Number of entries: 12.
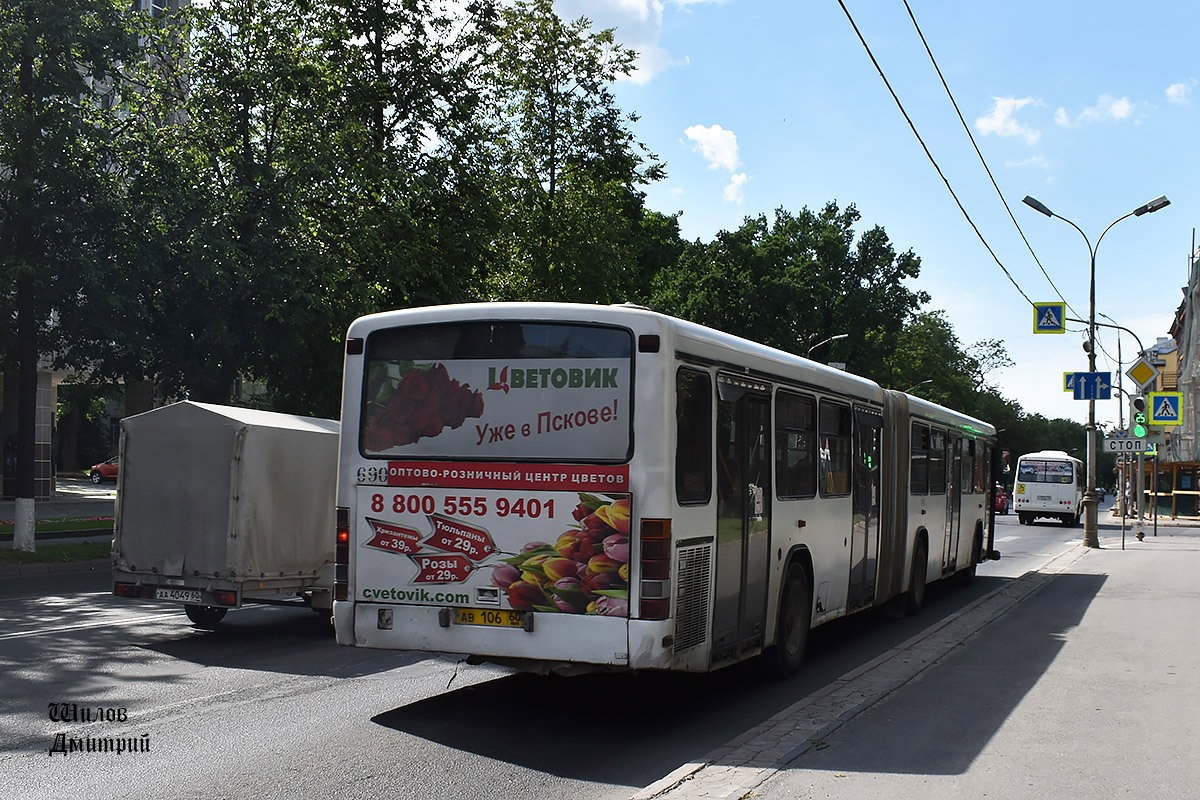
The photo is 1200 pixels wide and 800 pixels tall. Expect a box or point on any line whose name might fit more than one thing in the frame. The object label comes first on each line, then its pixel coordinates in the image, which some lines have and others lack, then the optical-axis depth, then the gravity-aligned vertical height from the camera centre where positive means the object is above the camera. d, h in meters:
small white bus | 46.69 -0.45
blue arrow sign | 29.91 +2.30
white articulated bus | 7.39 -0.16
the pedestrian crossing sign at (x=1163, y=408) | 32.53 +1.92
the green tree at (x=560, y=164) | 33.88 +9.15
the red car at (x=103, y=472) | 59.00 -0.73
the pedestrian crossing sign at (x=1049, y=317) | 28.29 +3.80
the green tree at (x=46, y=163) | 19.97 +5.04
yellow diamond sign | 30.89 +2.73
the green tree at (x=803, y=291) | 55.69 +8.53
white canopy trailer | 11.72 -0.54
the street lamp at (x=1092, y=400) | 29.83 +1.93
